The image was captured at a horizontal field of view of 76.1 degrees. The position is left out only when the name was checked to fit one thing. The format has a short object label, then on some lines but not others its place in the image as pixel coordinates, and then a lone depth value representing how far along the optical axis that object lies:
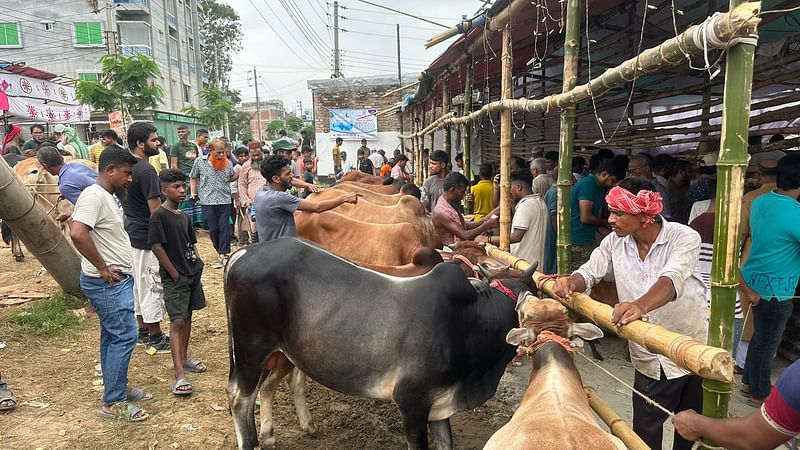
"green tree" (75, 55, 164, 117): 16.97
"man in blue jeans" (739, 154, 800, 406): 3.75
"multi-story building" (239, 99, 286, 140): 95.40
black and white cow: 3.30
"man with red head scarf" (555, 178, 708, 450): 2.62
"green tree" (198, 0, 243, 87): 49.81
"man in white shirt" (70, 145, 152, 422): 4.02
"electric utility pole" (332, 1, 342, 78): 36.72
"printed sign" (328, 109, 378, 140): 24.75
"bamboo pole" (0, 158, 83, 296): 5.84
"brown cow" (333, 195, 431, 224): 6.12
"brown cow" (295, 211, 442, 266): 5.44
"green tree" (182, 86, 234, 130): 28.98
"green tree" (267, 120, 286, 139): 60.13
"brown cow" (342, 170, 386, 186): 11.43
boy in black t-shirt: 4.73
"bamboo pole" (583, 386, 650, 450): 2.51
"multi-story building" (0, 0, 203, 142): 34.31
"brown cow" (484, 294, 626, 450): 1.85
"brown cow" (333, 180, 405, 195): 9.29
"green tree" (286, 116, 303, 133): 64.90
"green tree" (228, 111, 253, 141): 45.78
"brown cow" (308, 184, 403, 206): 7.12
